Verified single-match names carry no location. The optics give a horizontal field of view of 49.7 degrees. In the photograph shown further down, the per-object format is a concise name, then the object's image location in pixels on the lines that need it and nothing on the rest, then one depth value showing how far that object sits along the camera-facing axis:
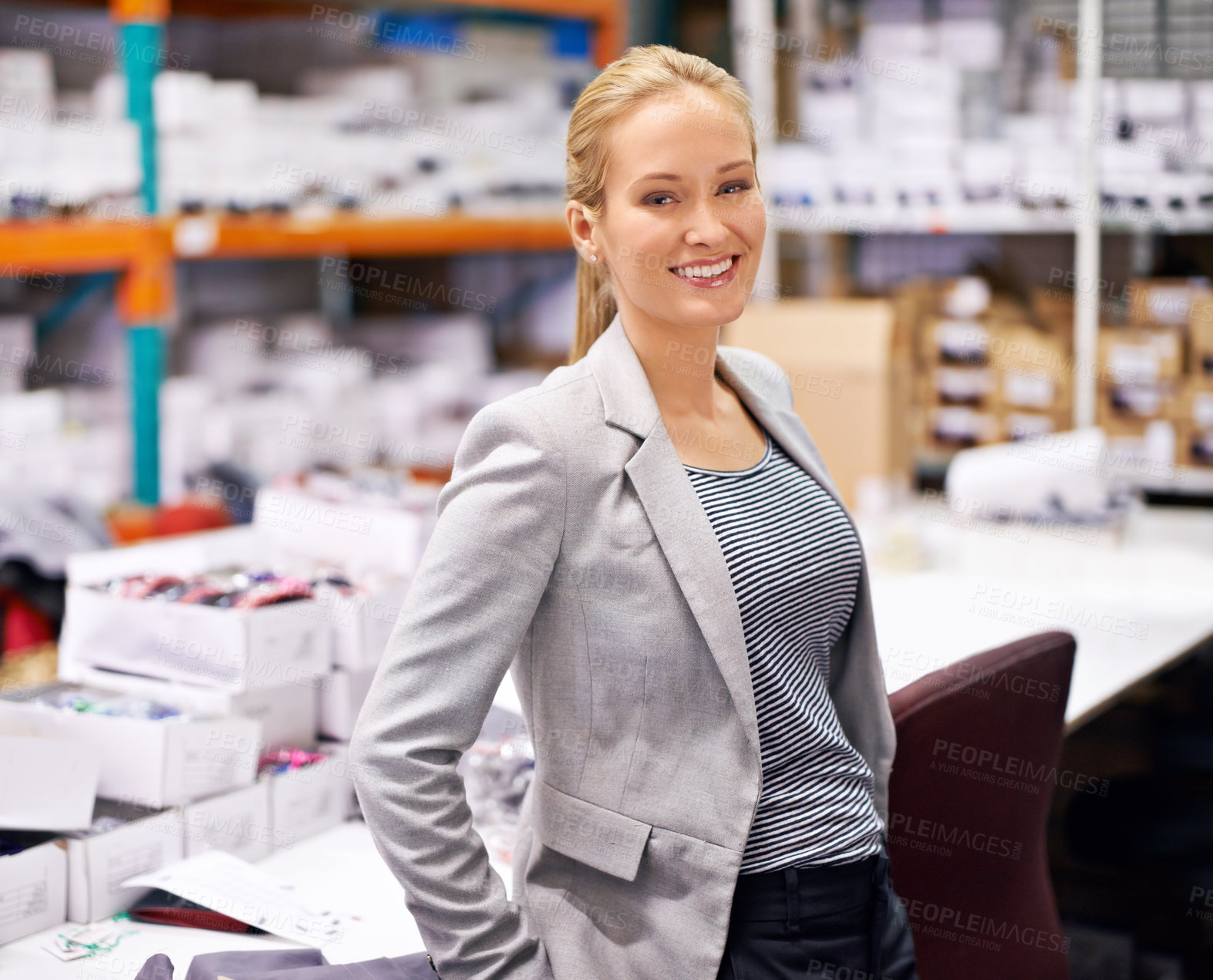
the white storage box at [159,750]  1.47
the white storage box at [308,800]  1.58
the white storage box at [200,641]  1.57
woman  1.10
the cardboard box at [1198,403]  3.65
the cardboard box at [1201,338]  3.63
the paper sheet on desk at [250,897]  1.38
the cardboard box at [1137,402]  3.71
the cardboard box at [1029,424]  3.90
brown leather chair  1.42
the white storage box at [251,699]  1.58
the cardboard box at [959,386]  3.99
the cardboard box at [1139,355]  3.68
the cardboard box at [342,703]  1.70
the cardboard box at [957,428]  4.02
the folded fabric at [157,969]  1.18
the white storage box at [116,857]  1.40
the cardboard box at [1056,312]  3.95
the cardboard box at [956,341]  3.99
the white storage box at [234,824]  1.50
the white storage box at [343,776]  1.65
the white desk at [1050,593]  2.23
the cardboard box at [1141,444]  3.72
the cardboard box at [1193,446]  3.69
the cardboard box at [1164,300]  3.70
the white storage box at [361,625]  1.67
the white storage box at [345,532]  1.91
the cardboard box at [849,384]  3.80
